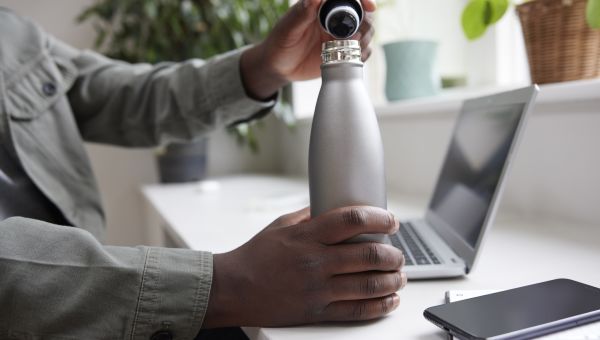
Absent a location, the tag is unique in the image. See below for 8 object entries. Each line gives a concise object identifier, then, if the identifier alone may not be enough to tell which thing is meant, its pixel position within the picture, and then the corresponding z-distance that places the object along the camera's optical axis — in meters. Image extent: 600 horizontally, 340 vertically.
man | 0.40
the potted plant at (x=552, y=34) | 0.72
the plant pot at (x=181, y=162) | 1.69
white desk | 0.42
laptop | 0.53
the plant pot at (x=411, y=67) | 1.23
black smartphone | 0.35
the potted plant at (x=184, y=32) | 1.71
